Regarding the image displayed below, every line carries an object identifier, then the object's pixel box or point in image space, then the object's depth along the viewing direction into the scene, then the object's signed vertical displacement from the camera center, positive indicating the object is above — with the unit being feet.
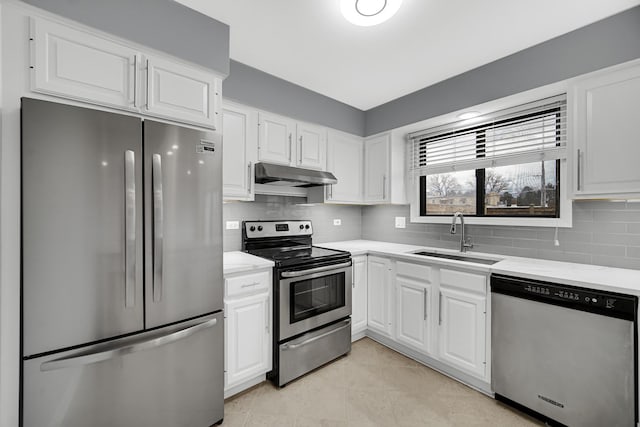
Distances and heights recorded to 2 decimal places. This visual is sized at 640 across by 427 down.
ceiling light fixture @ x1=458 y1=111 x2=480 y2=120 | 8.25 +2.99
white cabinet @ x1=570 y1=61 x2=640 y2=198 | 5.48 +1.63
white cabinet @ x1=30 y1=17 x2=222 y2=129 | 4.35 +2.47
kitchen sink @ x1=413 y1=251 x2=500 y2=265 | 7.85 -1.46
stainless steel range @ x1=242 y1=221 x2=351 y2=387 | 7.01 -2.46
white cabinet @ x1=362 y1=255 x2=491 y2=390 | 6.76 -2.88
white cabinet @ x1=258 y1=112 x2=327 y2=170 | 8.20 +2.23
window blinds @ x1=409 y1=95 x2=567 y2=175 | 7.40 +2.24
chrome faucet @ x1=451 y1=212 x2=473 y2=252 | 8.77 -0.87
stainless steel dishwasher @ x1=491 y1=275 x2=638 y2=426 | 4.87 -2.80
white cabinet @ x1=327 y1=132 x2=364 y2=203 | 9.95 +1.74
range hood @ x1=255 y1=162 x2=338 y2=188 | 7.63 +1.07
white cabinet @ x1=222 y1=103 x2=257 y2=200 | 7.41 +1.69
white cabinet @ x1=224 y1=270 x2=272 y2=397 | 6.29 -2.82
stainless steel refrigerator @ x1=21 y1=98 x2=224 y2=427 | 4.00 -0.96
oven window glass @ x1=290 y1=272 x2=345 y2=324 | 7.31 -2.40
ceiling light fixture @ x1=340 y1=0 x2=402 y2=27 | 5.08 +3.84
